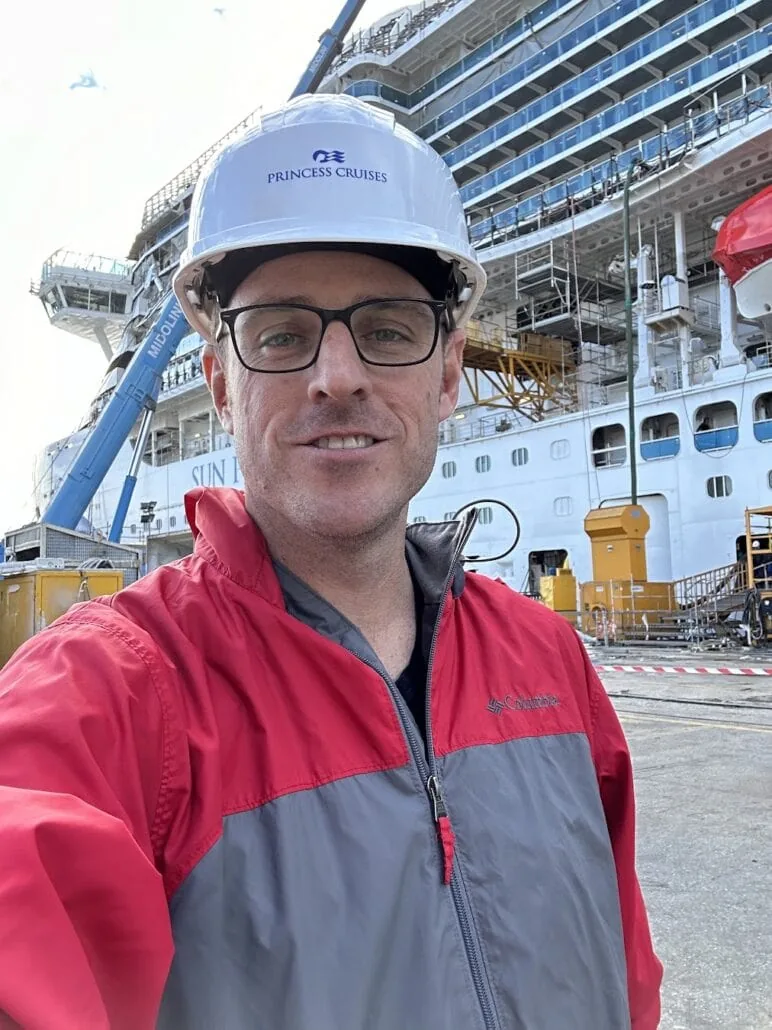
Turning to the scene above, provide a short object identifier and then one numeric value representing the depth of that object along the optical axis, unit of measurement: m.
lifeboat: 14.85
